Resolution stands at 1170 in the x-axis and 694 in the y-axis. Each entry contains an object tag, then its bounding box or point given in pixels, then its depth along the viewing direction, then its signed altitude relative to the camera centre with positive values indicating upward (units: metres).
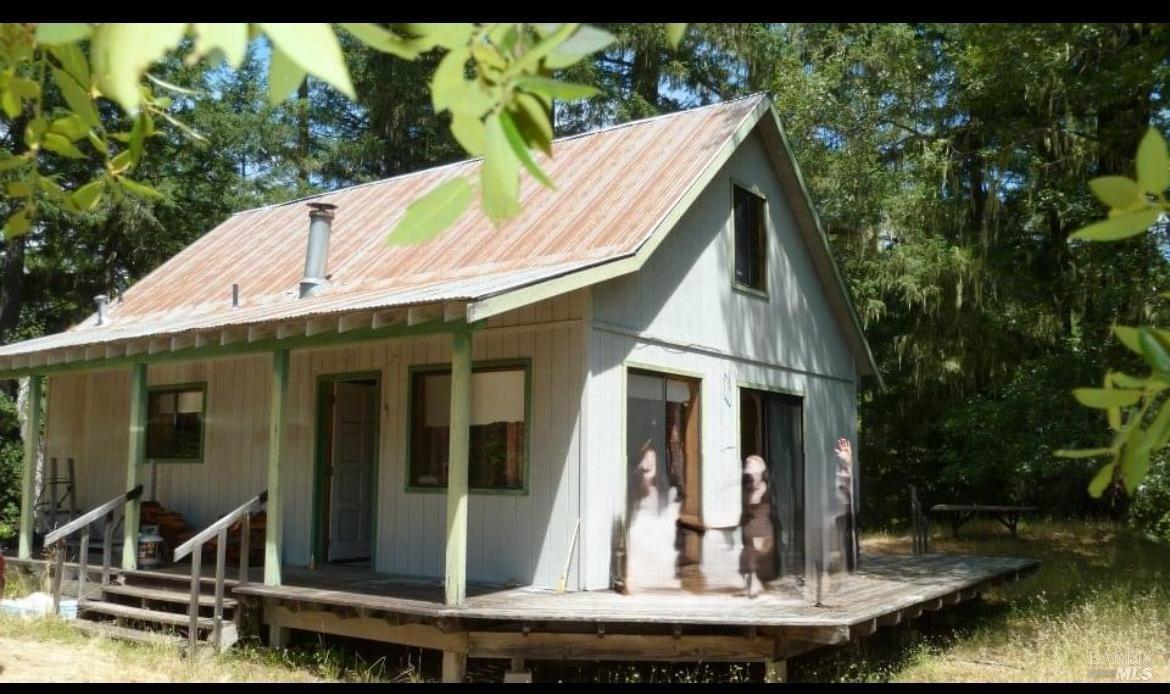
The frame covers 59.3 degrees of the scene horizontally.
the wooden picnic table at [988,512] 17.98 -0.81
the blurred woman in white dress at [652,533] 9.62 -0.64
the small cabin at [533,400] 8.57 +0.72
